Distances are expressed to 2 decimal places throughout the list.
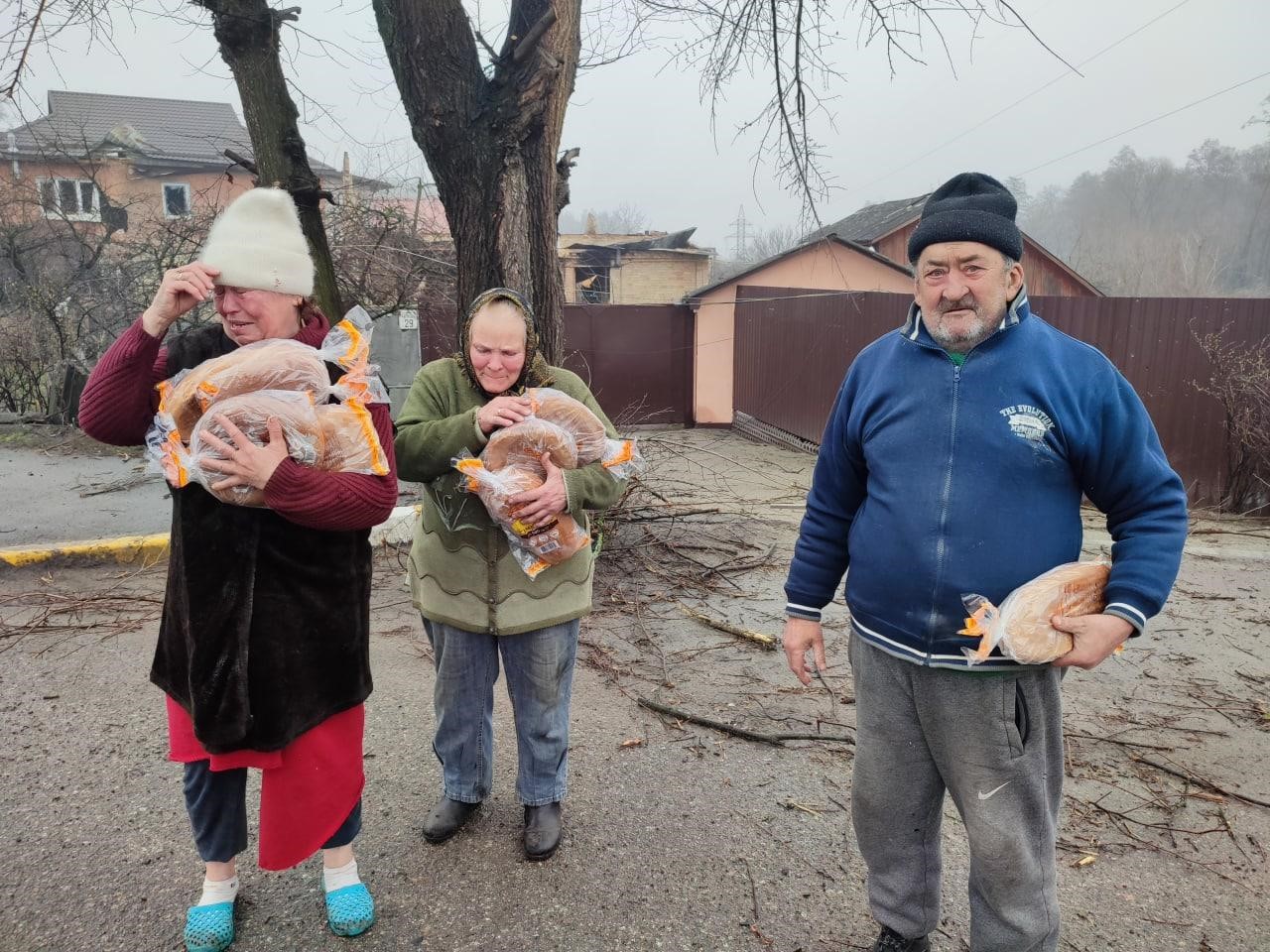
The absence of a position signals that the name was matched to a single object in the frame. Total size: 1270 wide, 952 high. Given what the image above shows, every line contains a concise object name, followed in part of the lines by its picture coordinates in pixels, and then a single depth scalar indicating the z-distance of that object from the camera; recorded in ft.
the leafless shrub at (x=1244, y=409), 28.66
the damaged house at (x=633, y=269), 97.55
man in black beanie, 6.28
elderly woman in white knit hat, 6.99
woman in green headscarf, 8.28
